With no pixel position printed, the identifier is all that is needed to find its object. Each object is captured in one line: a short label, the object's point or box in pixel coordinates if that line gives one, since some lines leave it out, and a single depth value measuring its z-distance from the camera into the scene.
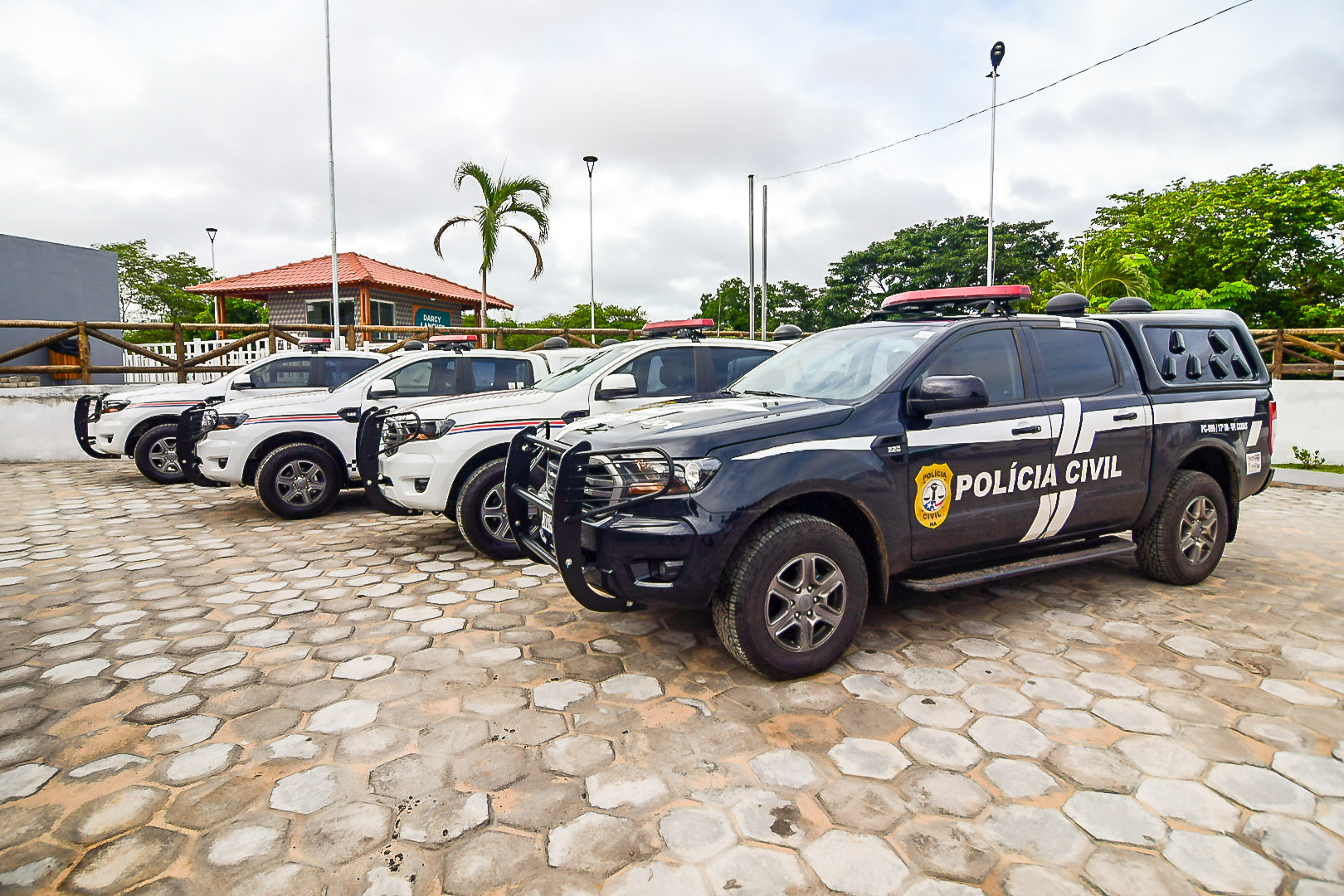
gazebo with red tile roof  22.33
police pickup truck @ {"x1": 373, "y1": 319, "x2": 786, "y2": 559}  5.25
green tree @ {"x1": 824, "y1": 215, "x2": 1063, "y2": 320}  43.66
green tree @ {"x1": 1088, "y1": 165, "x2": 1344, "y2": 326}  24.58
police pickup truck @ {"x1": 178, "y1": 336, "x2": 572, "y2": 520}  6.80
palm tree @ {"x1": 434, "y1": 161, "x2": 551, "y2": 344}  16.12
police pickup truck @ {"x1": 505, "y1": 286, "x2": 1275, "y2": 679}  3.14
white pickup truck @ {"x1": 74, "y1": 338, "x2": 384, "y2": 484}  8.91
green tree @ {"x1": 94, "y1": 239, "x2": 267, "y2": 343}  36.72
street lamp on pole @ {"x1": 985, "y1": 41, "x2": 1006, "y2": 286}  17.77
